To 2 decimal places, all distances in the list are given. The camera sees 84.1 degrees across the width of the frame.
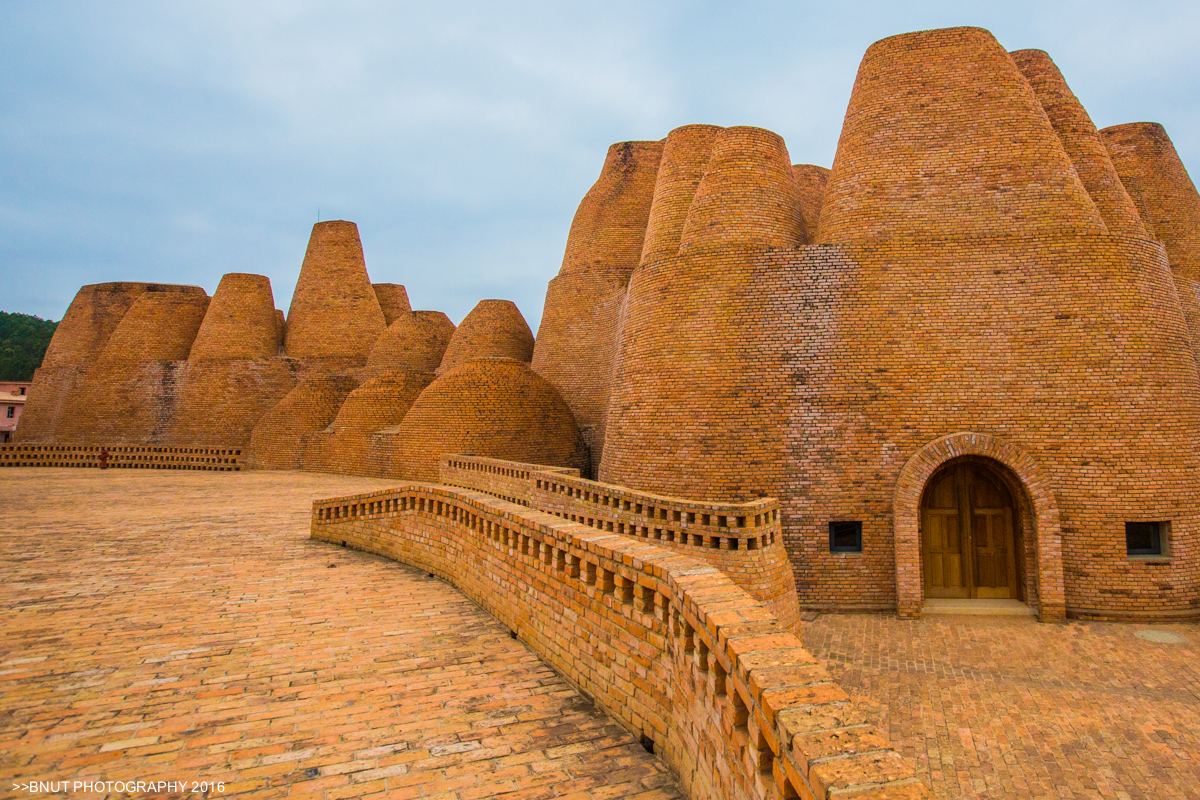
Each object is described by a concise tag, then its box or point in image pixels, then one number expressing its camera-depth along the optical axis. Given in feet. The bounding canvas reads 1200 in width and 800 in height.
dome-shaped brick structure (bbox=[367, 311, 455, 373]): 88.48
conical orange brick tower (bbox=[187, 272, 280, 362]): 91.20
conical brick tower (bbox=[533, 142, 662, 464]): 66.28
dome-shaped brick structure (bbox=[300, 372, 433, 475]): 71.31
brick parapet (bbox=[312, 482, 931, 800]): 7.27
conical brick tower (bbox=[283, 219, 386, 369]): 93.81
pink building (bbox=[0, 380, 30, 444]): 146.61
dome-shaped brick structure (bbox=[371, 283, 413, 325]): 111.14
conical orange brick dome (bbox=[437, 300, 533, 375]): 83.10
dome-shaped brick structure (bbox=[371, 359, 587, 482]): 61.05
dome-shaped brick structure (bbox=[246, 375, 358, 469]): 77.82
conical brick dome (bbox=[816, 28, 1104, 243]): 35.68
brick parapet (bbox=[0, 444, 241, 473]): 79.46
